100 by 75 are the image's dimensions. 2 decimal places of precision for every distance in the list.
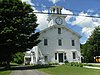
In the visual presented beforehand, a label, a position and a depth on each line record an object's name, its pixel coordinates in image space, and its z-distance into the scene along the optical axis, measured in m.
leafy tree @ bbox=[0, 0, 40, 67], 14.92
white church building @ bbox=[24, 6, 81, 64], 19.73
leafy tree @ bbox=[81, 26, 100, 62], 24.69
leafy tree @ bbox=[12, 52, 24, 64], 28.26
